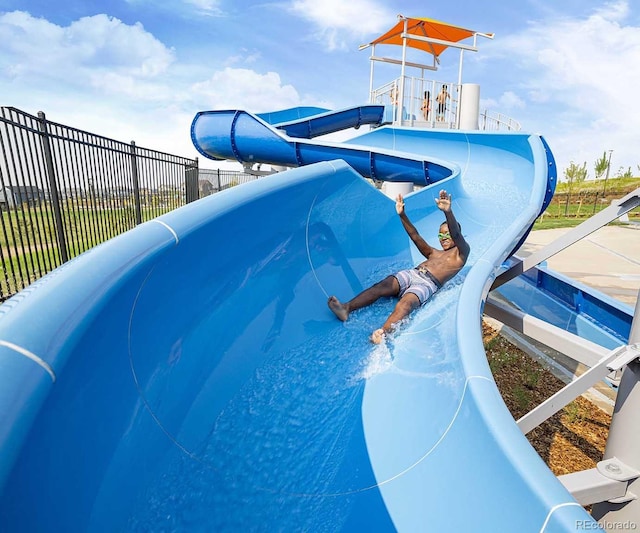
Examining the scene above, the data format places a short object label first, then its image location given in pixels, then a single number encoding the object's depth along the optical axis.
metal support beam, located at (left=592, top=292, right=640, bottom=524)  2.48
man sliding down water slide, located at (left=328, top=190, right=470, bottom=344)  3.04
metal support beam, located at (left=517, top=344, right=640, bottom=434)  2.61
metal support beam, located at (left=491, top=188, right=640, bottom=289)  3.26
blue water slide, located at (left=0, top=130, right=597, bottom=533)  1.08
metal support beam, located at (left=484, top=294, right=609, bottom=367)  2.91
